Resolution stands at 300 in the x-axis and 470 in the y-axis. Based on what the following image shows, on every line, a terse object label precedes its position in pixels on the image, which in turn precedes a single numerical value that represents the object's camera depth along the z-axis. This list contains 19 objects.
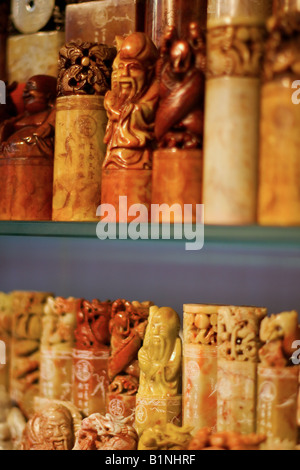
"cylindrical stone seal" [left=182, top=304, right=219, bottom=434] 0.77
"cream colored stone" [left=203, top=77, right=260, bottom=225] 0.72
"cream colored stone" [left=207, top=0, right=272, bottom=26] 0.75
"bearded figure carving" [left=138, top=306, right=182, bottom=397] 0.79
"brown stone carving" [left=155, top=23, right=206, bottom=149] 0.75
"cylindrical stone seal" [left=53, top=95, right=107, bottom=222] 0.81
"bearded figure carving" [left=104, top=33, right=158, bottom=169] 0.78
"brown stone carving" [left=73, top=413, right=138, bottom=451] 0.78
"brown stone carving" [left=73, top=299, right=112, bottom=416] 0.82
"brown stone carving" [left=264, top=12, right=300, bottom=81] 0.69
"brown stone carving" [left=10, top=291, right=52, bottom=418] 0.87
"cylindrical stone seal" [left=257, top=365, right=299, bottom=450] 0.73
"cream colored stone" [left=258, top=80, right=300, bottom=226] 0.70
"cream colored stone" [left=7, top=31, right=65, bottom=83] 0.90
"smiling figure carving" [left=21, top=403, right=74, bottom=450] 0.81
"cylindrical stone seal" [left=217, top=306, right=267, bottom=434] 0.74
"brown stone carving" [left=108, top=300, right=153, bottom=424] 0.80
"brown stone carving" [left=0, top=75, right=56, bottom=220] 0.84
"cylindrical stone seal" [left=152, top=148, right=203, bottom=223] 0.75
